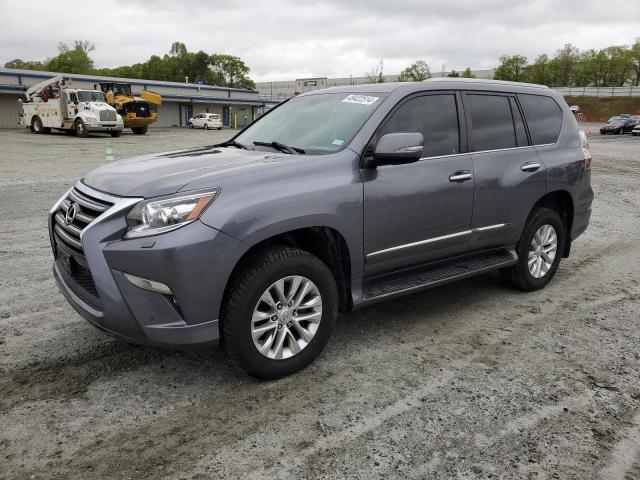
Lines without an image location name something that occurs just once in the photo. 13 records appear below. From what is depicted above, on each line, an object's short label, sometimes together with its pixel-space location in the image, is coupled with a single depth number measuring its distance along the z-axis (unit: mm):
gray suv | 3041
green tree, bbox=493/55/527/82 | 111812
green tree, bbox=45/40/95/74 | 96562
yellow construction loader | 34406
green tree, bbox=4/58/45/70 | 111375
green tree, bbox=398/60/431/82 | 103375
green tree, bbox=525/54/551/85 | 108875
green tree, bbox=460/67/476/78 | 99575
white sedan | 47562
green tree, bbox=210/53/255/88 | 114375
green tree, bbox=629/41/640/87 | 108625
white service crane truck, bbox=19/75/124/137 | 29688
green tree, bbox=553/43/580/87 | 108875
